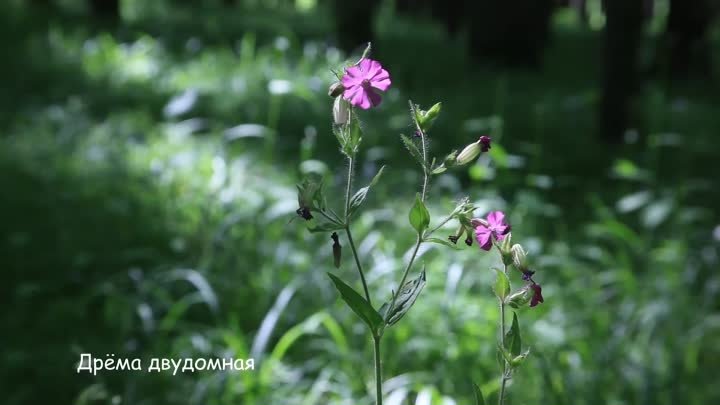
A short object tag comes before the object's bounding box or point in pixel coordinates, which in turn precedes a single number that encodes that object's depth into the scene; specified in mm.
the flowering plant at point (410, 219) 1057
